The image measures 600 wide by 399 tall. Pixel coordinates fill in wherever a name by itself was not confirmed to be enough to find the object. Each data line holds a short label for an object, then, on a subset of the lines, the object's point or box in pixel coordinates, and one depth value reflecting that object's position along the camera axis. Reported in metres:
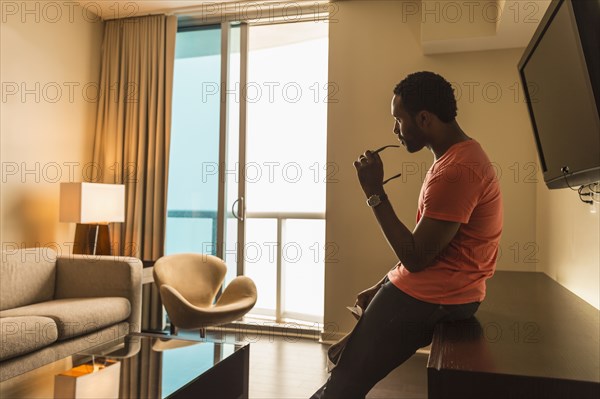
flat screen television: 1.41
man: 1.30
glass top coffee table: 2.20
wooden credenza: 1.03
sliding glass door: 4.60
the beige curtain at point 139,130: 4.63
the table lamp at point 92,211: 3.87
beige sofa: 2.74
